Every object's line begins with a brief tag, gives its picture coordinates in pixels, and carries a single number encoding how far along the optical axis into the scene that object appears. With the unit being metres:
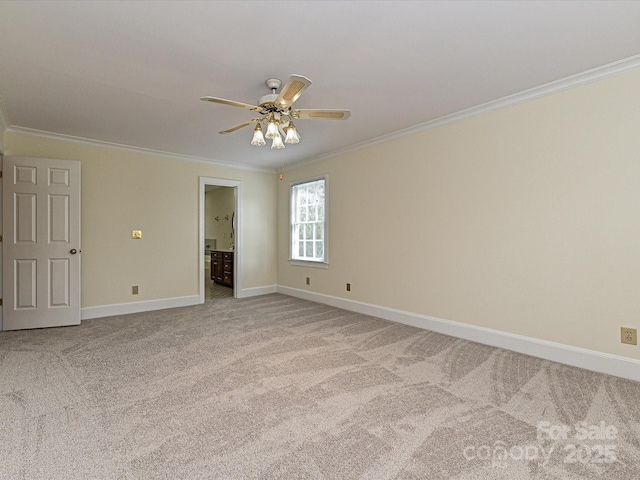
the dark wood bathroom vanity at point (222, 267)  6.98
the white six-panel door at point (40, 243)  4.00
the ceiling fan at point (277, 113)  2.49
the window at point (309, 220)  5.62
